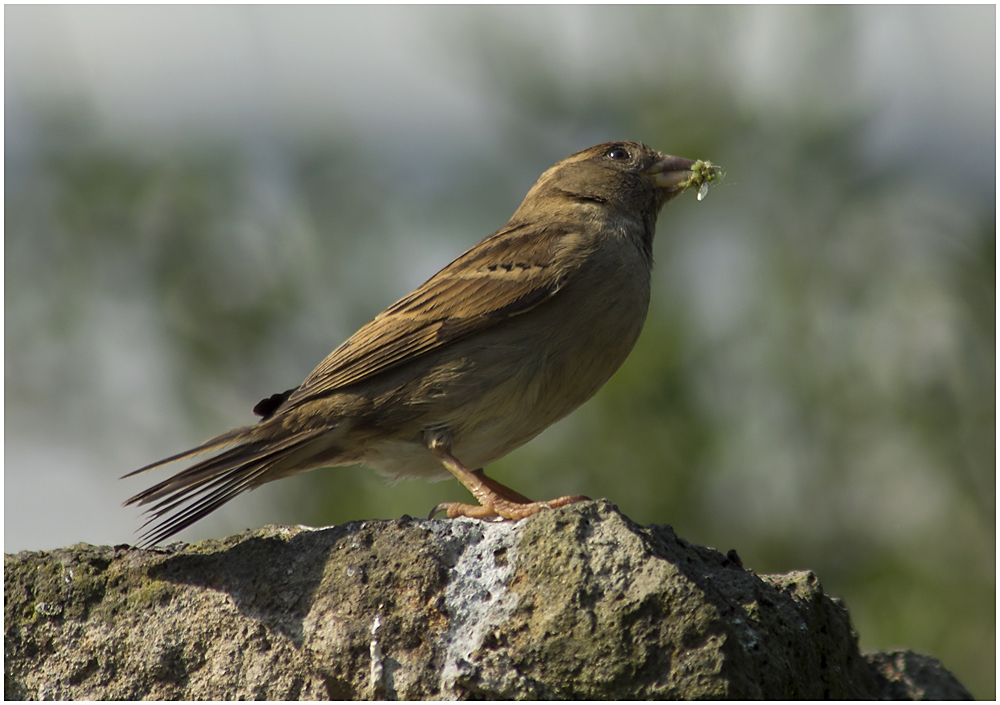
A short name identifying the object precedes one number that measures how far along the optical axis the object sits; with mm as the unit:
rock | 6094
